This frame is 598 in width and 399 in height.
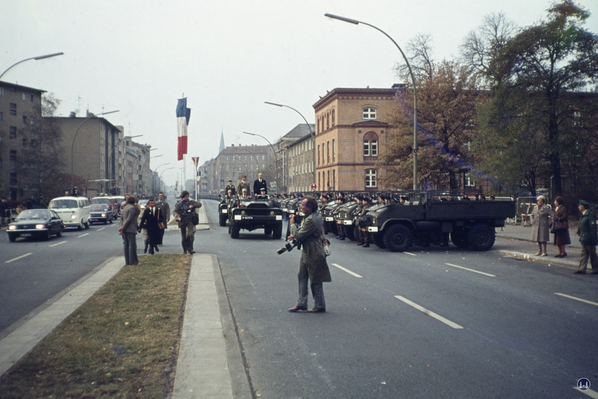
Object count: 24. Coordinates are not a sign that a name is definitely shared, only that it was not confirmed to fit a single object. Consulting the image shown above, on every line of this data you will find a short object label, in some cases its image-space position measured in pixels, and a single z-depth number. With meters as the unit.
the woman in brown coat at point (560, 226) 14.08
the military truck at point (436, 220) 16.97
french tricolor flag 25.22
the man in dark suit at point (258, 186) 24.36
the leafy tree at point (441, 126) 39.59
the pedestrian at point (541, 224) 15.68
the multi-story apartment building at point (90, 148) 77.06
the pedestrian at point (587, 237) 12.03
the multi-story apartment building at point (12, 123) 58.80
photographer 7.81
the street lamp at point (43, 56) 22.97
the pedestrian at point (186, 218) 15.17
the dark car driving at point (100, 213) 34.78
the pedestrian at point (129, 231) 13.22
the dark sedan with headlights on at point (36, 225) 21.46
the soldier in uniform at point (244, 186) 23.67
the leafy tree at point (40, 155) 50.38
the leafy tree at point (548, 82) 30.62
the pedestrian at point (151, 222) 15.24
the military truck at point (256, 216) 21.48
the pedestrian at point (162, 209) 15.87
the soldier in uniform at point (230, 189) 25.88
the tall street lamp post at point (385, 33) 19.23
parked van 28.94
